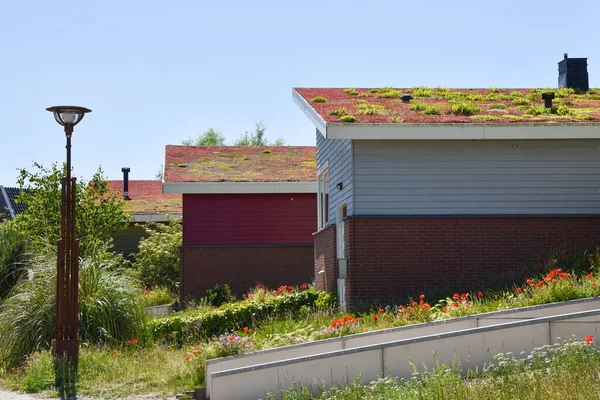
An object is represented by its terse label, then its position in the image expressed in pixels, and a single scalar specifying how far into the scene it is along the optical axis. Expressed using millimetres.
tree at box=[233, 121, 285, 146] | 63812
